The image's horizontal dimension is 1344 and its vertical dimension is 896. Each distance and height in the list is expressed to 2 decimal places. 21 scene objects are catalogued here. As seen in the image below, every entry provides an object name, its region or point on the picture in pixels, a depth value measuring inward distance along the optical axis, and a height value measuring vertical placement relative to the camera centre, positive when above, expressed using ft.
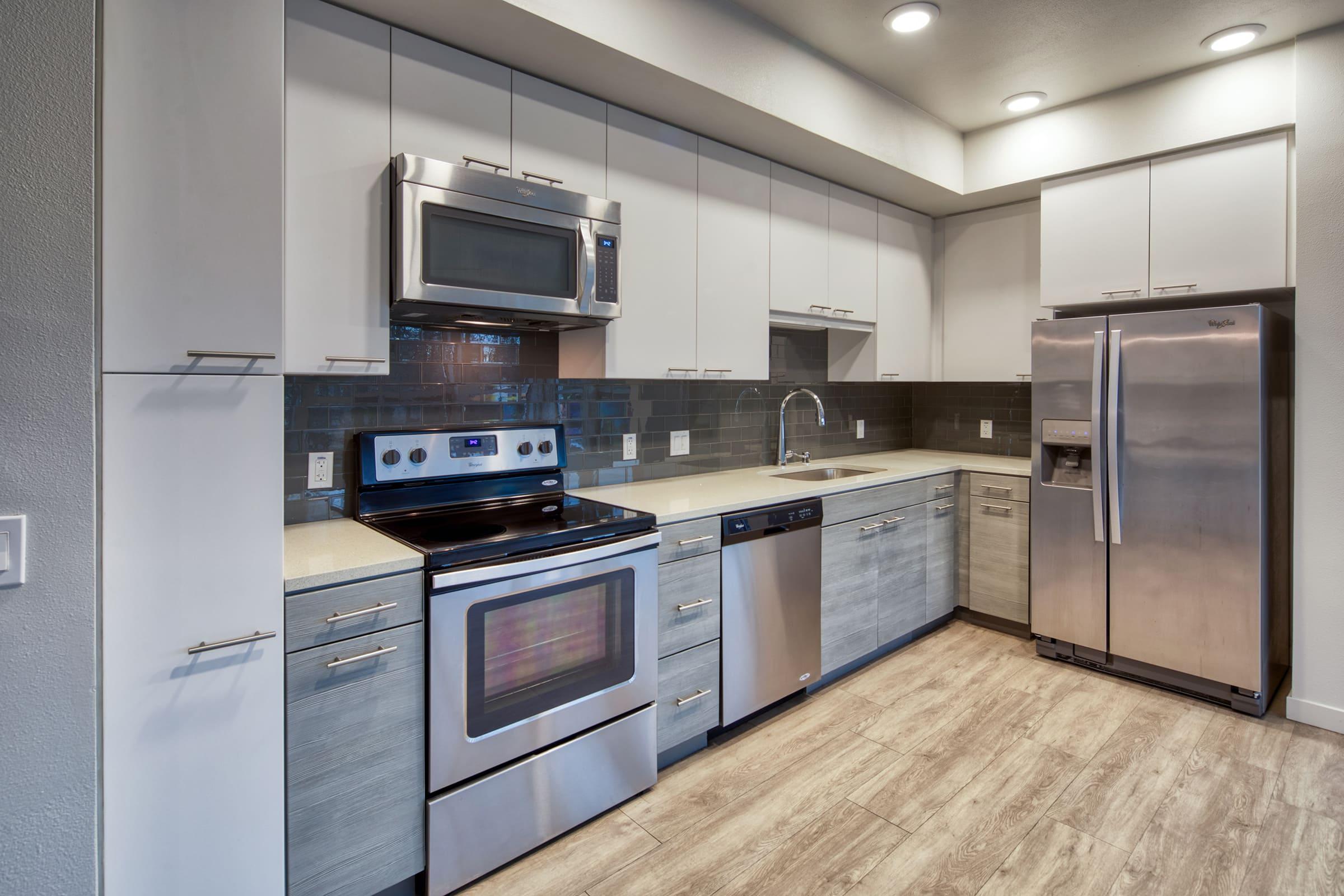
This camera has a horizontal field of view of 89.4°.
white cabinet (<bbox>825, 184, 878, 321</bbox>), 10.97 +3.19
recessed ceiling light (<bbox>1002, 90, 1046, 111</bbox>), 10.28 +5.33
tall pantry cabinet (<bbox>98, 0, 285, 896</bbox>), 4.19 -0.02
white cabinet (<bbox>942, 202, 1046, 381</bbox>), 12.12 +2.87
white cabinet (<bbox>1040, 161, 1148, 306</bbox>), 10.18 +3.30
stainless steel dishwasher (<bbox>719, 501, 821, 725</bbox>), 7.99 -1.98
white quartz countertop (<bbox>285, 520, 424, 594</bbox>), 4.96 -0.89
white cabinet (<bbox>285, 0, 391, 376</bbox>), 5.73 +2.21
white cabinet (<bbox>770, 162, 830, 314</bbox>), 9.99 +3.12
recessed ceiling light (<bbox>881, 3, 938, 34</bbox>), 7.85 +5.07
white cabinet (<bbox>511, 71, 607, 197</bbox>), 7.10 +3.36
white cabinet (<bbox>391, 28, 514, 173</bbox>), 6.29 +3.30
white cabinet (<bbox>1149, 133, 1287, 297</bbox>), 8.96 +3.18
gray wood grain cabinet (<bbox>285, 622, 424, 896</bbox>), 4.91 -2.43
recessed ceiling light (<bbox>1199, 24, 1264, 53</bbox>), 8.36 +5.16
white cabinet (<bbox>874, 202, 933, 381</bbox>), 12.10 +2.82
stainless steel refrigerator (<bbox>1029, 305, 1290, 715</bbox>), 8.70 -0.69
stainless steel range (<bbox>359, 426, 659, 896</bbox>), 5.58 -1.81
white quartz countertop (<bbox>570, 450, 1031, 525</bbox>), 7.77 -0.57
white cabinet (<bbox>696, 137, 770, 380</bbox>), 8.99 +2.49
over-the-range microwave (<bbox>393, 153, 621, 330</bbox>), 6.08 +1.90
